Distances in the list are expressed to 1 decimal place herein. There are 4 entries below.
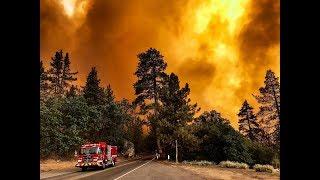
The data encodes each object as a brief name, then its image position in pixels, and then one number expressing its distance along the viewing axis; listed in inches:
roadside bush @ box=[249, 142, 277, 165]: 2220.7
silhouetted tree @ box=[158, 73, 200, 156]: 2242.9
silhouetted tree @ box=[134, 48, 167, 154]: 3186.5
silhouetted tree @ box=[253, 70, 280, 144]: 3034.5
